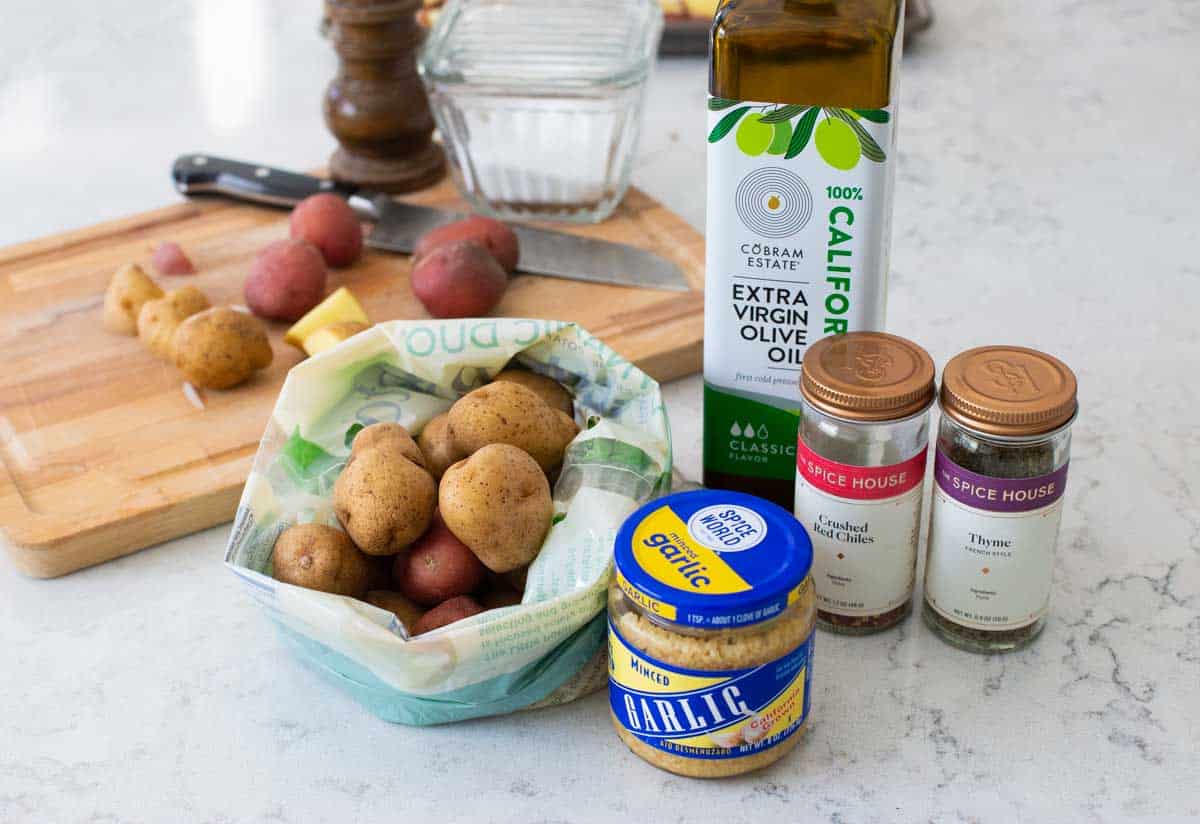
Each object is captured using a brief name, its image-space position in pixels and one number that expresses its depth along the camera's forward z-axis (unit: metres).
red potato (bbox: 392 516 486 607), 1.06
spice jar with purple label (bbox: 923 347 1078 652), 0.97
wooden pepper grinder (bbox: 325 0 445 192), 1.73
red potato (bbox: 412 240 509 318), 1.50
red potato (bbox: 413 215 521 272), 1.58
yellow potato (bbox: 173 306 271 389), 1.40
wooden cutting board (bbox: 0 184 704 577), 1.27
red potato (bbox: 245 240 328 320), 1.53
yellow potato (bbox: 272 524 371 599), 1.03
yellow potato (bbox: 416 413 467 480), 1.13
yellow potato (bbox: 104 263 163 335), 1.54
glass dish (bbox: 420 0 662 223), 1.67
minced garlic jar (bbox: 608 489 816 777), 0.92
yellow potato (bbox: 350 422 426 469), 1.10
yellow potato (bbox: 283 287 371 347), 1.48
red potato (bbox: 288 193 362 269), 1.63
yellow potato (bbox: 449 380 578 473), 1.10
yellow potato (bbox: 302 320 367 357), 1.42
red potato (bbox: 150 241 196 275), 1.68
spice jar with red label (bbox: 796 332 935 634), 0.99
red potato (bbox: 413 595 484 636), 1.02
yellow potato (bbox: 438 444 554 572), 1.01
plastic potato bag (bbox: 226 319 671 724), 0.97
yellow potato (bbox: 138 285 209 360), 1.47
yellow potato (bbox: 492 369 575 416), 1.21
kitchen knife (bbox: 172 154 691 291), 1.61
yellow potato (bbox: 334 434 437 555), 1.04
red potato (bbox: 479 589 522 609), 1.09
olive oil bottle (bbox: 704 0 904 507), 1.01
